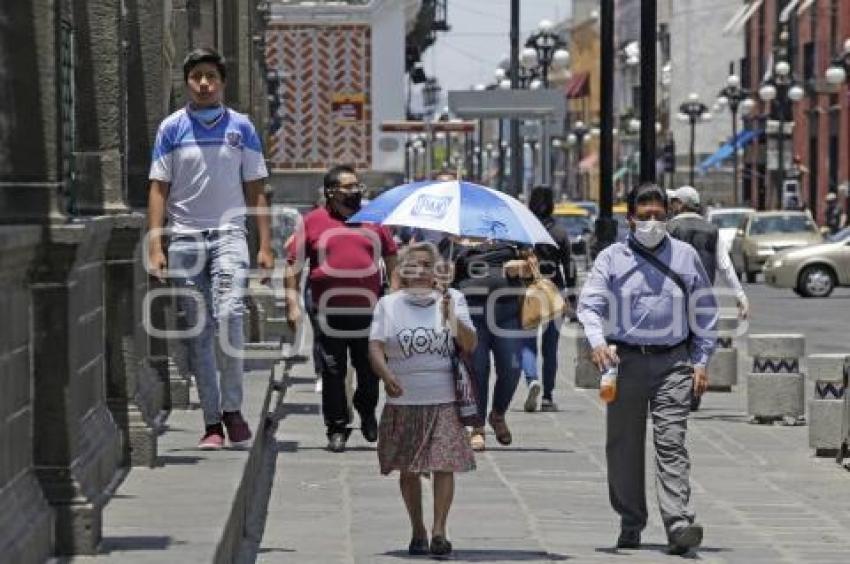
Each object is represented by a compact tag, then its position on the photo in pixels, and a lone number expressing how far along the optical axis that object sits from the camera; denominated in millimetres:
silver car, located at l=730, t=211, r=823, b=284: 58250
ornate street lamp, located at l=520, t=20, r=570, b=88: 58406
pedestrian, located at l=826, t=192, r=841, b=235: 72438
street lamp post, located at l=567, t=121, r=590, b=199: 110975
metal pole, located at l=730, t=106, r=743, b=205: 84625
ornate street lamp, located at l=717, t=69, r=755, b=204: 84000
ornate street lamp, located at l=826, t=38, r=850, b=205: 62562
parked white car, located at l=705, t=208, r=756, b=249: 66200
